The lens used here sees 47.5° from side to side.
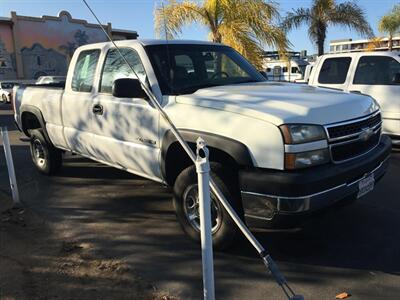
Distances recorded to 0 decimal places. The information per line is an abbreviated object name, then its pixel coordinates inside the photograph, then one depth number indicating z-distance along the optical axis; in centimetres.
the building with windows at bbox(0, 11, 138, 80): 3453
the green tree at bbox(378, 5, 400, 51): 3017
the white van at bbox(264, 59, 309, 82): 3170
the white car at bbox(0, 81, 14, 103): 2716
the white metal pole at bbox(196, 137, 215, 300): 263
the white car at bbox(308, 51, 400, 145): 823
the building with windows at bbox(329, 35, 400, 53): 3072
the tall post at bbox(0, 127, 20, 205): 562
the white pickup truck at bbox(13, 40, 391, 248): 356
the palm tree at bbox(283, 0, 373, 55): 1811
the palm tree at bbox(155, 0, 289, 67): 1435
